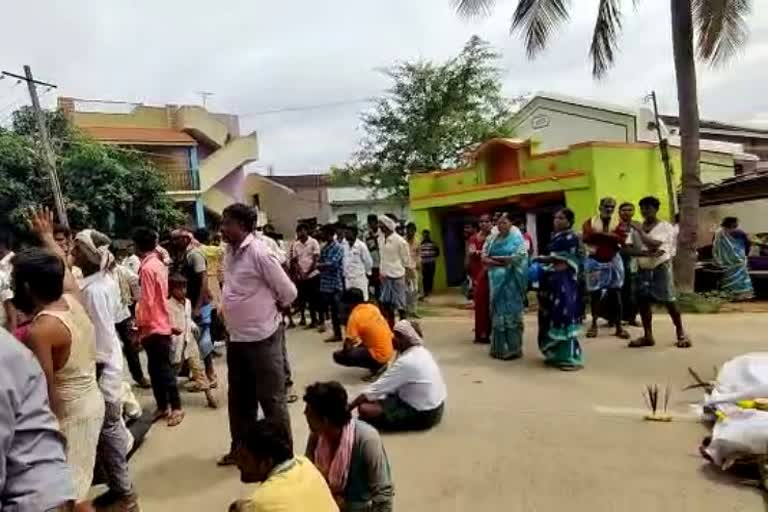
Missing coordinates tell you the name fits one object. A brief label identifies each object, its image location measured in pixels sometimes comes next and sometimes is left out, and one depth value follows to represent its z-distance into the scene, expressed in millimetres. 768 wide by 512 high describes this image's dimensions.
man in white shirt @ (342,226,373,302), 10375
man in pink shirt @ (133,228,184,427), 5953
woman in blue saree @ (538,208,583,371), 7531
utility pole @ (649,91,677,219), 15098
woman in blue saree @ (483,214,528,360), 8117
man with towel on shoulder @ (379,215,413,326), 10211
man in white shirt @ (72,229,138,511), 4020
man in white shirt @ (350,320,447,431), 5574
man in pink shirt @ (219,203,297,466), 4535
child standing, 6453
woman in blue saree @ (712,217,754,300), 12500
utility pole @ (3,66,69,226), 18141
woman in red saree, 9086
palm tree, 12180
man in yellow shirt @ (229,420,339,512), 2691
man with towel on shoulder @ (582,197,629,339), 8977
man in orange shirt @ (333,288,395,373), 7383
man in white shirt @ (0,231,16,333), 4207
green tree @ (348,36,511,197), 22844
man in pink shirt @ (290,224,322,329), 11258
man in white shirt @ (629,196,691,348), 8164
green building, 14594
